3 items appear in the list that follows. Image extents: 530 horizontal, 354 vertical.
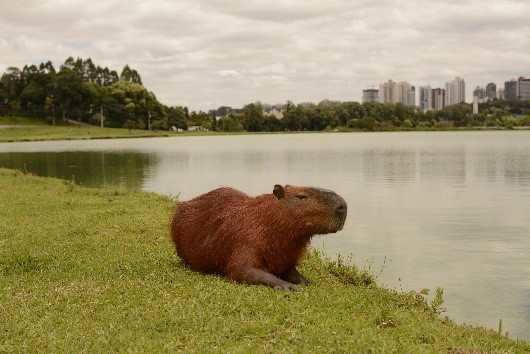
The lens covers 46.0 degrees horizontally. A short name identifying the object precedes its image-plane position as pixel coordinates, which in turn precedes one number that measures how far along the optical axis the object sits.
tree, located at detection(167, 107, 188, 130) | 151.00
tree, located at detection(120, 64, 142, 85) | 161.25
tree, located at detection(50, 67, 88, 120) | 127.88
